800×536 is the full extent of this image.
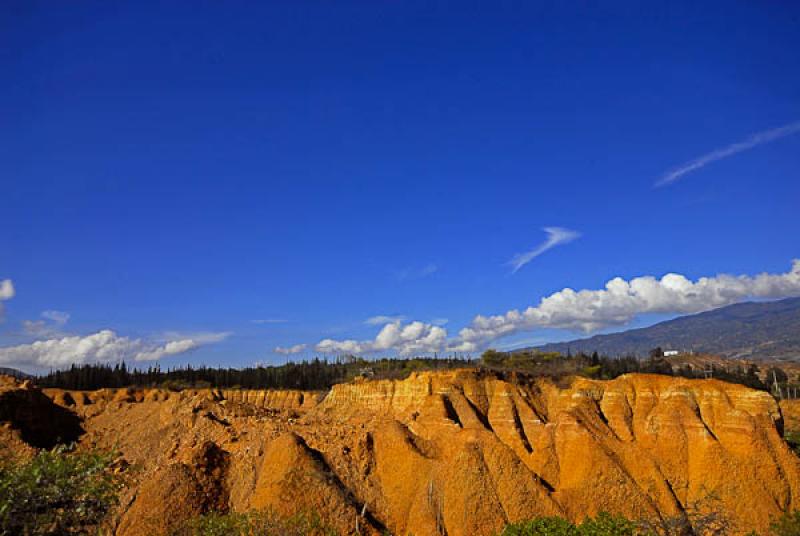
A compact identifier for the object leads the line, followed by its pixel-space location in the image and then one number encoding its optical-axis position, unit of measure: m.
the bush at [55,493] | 16.19
